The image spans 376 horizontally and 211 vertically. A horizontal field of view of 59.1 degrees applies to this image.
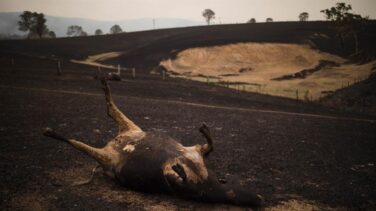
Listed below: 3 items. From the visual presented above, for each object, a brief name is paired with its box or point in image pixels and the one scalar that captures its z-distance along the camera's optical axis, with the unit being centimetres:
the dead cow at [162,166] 514
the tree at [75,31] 16575
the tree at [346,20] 5200
